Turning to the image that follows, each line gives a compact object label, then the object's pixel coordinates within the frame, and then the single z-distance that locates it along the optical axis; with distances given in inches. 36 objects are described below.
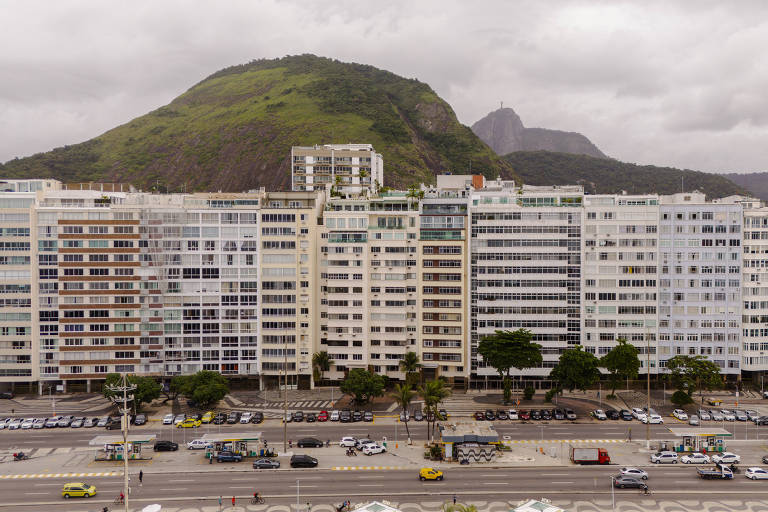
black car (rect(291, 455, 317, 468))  3353.8
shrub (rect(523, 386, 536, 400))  4722.0
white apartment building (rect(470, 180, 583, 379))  5002.5
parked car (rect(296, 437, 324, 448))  3705.7
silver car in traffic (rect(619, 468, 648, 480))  3093.0
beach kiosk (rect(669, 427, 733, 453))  3558.1
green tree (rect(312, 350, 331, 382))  5032.0
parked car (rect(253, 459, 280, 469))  3336.6
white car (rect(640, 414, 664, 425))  4207.7
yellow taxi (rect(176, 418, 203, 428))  4175.7
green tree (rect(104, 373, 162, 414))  4367.6
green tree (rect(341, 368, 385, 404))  4468.5
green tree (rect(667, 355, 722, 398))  4544.8
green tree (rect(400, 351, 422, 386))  4921.3
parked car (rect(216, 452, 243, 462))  3447.3
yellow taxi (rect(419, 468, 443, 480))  3127.5
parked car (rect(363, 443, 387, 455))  3560.5
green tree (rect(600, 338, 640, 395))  4606.3
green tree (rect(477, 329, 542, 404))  4613.7
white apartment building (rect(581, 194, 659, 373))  5034.5
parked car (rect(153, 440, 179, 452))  3646.7
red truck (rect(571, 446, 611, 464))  3368.9
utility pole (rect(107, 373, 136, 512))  2378.2
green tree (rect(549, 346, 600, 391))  4503.0
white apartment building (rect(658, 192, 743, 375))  5049.2
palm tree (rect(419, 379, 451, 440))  3725.4
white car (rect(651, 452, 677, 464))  3395.7
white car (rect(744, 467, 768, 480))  3154.5
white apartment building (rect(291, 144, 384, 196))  7810.0
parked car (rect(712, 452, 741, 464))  3366.1
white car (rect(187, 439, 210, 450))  3673.7
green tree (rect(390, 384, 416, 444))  3866.4
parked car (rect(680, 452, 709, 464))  3400.6
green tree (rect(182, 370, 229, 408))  4377.5
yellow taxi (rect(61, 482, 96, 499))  2940.5
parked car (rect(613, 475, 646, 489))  3008.9
